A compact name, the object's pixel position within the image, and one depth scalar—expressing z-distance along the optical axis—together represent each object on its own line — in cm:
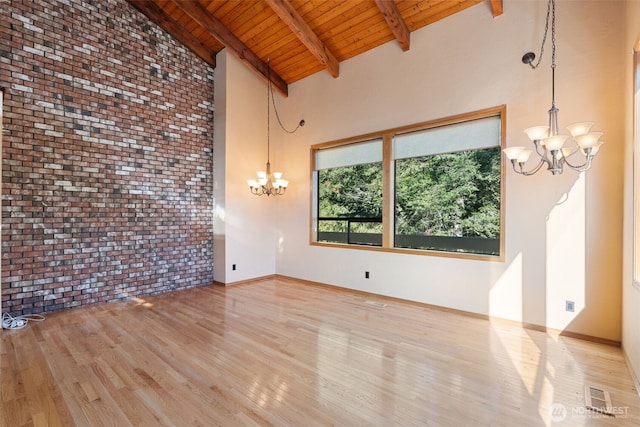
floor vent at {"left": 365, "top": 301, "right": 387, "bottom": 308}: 432
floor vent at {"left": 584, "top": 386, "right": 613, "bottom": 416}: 203
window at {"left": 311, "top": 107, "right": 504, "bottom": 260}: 385
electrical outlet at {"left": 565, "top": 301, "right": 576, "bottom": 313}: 319
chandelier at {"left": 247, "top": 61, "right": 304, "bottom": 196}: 541
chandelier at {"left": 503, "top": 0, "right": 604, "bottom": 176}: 237
